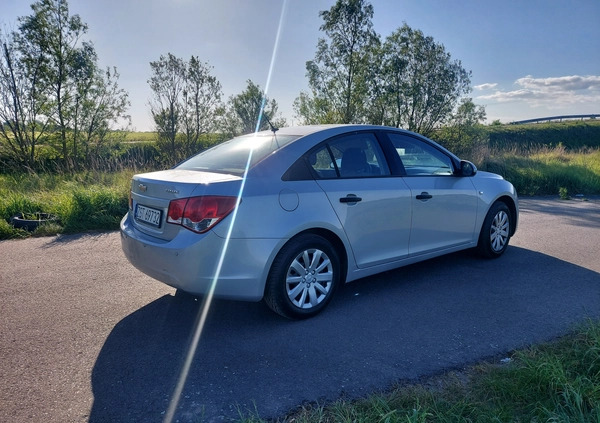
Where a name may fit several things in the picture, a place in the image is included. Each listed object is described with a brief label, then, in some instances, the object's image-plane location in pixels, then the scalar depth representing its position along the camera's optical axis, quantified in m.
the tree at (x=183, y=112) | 14.59
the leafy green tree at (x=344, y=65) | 14.38
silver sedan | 3.25
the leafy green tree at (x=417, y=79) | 15.53
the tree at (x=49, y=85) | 13.02
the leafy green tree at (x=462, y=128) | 16.31
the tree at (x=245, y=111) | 17.18
